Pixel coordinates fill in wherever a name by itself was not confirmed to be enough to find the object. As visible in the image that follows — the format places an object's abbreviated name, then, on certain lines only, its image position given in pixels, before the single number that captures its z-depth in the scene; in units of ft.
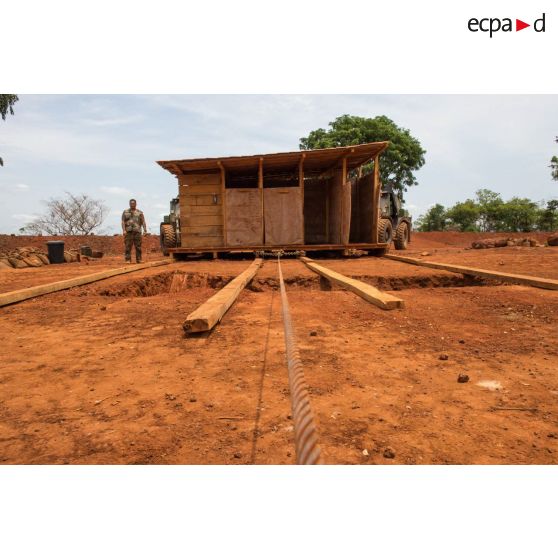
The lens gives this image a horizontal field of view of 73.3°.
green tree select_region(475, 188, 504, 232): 143.33
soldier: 33.60
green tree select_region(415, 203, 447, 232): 157.48
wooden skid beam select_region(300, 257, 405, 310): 12.23
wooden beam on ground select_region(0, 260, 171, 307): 14.83
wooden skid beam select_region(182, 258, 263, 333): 9.59
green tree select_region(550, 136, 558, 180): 95.71
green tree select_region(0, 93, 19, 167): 46.46
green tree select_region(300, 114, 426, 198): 87.97
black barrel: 46.39
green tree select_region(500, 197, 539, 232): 135.44
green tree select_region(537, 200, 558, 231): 98.22
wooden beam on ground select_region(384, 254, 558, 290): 15.08
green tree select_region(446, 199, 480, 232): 147.23
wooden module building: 35.60
